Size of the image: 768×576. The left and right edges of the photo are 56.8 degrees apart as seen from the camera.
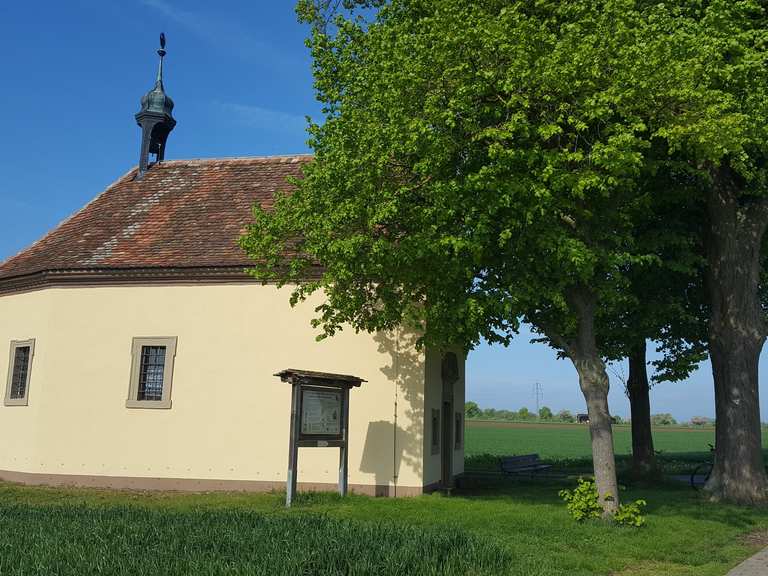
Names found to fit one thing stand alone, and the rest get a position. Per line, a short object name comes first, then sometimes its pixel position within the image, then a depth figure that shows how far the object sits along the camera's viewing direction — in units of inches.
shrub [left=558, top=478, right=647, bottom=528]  460.1
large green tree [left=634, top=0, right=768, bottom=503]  430.0
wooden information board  540.4
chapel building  639.8
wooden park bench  831.7
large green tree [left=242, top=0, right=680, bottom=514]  438.0
